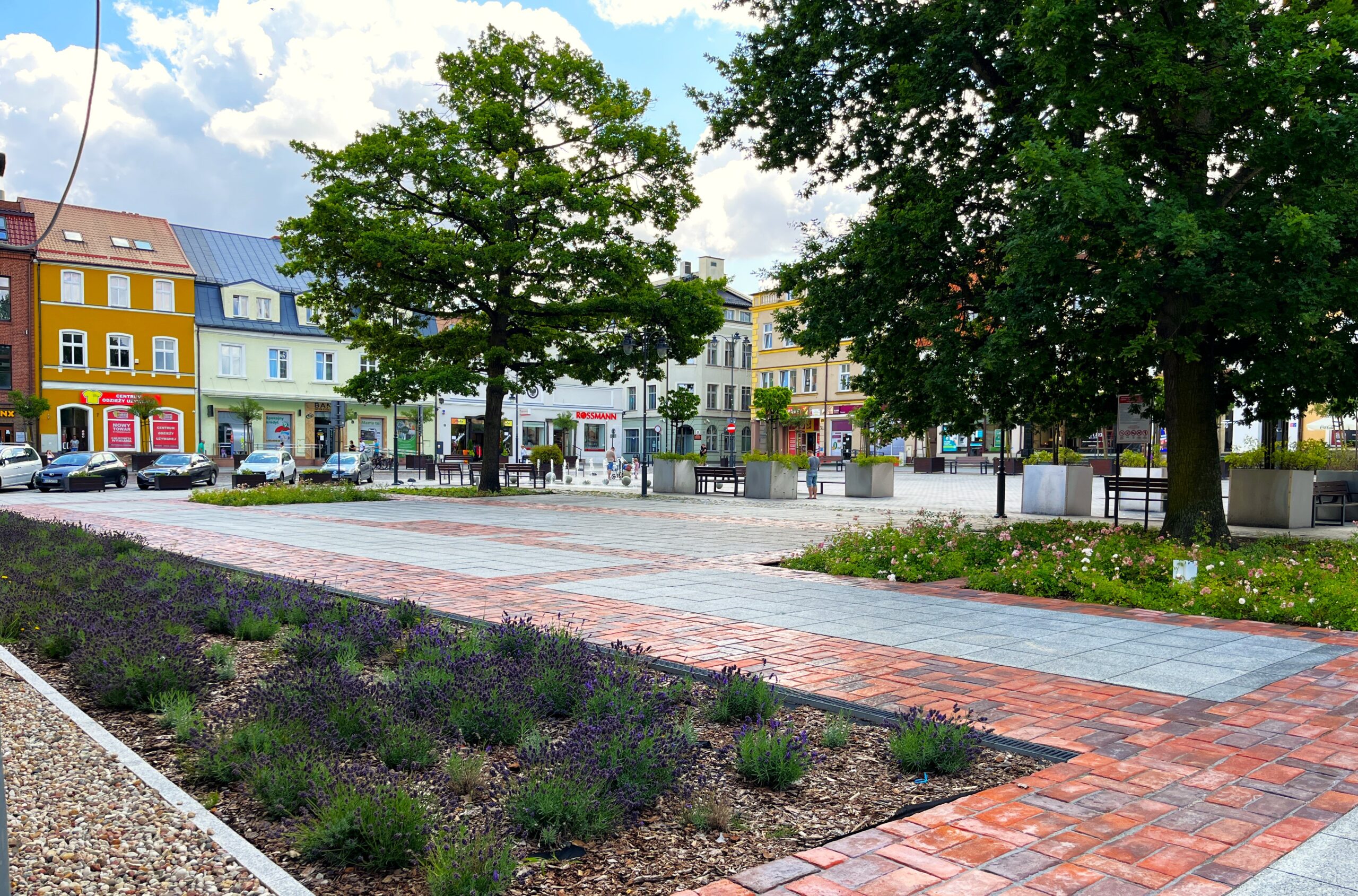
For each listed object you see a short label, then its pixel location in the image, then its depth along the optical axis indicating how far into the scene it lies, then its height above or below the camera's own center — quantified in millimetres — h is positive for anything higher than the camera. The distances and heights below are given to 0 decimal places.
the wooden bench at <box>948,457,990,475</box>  54125 -2257
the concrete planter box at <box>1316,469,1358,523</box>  18656 -972
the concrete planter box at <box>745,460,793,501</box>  27156 -1653
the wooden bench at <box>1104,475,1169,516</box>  17656 -1130
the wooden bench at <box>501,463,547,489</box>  32281 -1685
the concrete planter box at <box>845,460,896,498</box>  29172 -1748
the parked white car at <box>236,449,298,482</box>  34375 -1674
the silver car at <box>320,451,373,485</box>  37312 -1869
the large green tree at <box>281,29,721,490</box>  24859 +4677
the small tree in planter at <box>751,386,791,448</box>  35438 +679
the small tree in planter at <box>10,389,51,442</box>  43219 +475
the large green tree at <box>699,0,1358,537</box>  9898 +2647
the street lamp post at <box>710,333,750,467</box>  72625 +6135
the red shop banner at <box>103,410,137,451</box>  48688 -645
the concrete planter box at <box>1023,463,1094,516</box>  21000 -1431
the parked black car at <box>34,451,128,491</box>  32625 -1741
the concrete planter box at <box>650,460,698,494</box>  29469 -1681
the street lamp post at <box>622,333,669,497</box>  26688 +1997
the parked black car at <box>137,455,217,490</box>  33312 -1815
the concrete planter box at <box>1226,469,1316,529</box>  17234 -1299
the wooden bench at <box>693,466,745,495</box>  29281 -1648
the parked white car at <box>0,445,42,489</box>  32844 -1653
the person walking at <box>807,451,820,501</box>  29859 -1538
